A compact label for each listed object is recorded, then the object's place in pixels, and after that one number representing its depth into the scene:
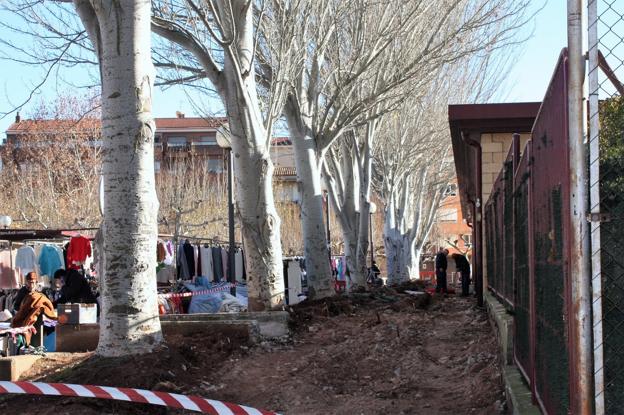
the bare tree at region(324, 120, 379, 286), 20.88
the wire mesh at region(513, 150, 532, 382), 5.44
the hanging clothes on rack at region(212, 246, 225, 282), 21.66
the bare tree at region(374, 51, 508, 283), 28.66
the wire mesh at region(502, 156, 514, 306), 7.25
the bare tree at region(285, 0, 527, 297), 15.45
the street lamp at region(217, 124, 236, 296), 18.23
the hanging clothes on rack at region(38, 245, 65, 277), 17.98
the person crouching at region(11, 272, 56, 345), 11.27
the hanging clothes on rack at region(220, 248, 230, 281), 21.89
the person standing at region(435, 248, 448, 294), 22.19
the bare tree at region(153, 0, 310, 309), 11.38
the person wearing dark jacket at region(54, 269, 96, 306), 13.55
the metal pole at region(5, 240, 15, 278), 18.76
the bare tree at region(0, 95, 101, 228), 32.56
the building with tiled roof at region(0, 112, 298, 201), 32.53
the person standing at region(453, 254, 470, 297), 20.45
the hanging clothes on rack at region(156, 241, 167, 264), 17.72
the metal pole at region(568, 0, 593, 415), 3.12
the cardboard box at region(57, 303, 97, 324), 10.38
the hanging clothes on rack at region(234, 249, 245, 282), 22.19
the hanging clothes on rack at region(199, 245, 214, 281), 21.09
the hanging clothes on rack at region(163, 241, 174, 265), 18.64
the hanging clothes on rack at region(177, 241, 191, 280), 20.39
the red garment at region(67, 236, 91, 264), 16.62
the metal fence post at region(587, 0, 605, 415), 3.09
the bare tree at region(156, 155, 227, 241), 39.94
